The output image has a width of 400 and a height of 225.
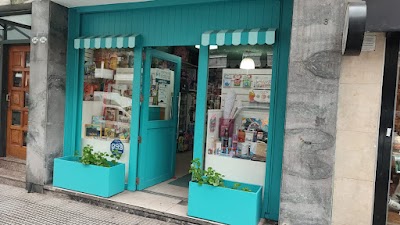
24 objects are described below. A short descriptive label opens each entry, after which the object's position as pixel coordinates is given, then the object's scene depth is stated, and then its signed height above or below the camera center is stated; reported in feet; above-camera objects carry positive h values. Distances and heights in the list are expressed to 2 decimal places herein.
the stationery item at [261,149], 11.99 -1.85
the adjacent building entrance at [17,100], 17.31 -0.54
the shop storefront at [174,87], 11.59 +0.52
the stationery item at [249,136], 12.34 -1.38
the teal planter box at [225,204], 10.61 -3.74
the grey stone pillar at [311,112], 9.43 -0.22
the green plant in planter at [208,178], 11.12 -2.92
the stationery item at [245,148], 12.37 -1.90
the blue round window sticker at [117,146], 14.52 -2.44
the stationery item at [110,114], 14.89 -0.91
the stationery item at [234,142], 12.59 -1.69
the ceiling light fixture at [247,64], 12.17 +1.56
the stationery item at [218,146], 12.73 -1.92
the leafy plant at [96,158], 13.33 -2.83
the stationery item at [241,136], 12.52 -1.41
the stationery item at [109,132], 14.90 -1.84
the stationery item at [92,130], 15.20 -1.80
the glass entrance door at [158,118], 14.24 -1.02
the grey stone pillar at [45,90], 13.93 +0.10
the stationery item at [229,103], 12.64 -0.07
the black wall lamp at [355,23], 7.94 +2.24
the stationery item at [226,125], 12.73 -1.02
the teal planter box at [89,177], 12.94 -3.69
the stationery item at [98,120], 15.22 -1.28
